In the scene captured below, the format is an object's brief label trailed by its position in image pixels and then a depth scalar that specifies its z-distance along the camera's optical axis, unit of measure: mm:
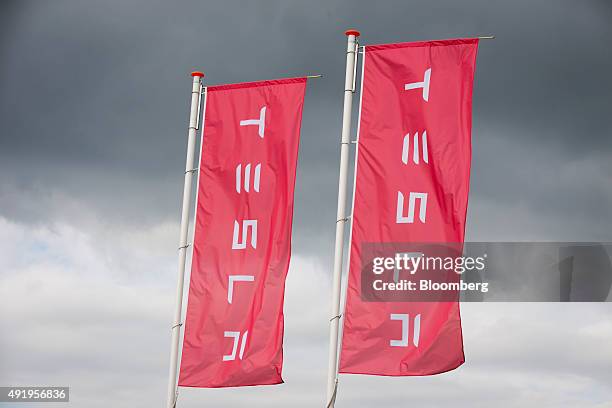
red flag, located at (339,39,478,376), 21281
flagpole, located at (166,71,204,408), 25078
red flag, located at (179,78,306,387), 23172
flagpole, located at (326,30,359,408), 22328
